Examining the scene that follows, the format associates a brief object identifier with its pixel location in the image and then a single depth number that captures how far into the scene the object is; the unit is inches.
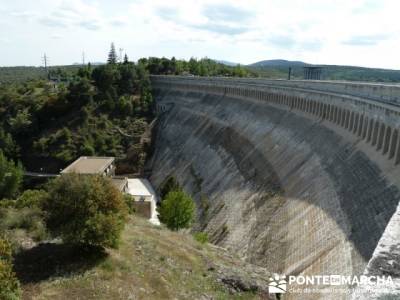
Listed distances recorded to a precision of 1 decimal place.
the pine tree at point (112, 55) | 5812.0
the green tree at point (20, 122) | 3262.8
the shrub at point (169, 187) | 1977.2
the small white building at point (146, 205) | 1934.1
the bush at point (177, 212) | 1483.8
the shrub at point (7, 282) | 637.3
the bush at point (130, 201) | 1446.4
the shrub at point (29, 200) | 1082.8
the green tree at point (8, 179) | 2258.9
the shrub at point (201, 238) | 1247.7
